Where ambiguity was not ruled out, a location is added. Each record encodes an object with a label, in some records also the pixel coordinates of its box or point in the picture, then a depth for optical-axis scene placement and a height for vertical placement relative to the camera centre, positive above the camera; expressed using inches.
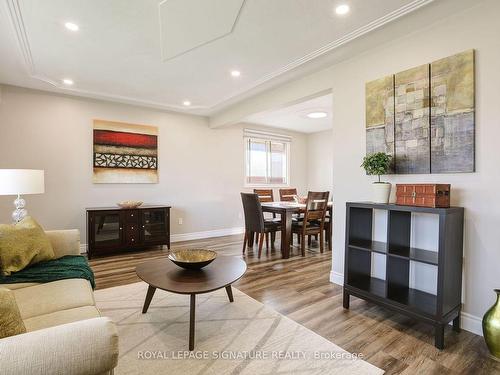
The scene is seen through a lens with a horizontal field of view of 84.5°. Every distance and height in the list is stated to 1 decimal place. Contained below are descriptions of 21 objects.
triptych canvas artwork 81.4 +21.6
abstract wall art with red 176.4 +19.7
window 251.4 +22.9
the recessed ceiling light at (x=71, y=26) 92.5 +53.1
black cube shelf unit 73.8 -26.3
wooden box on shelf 78.3 -3.7
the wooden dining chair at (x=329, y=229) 182.4 -31.9
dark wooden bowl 81.7 -24.0
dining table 159.0 -24.6
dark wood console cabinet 159.8 -28.7
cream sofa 32.7 -21.2
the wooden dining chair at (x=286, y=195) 224.7 -10.9
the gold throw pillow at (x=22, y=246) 77.4 -19.1
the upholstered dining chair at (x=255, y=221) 160.7 -23.2
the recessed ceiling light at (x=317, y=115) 202.8 +50.9
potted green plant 92.3 +4.2
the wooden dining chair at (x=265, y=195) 208.5 -9.8
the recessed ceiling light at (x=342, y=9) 81.4 +52.1
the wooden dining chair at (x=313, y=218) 163.2 -22.4
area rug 64.6 -43.3
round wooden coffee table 71.0 -26.9
